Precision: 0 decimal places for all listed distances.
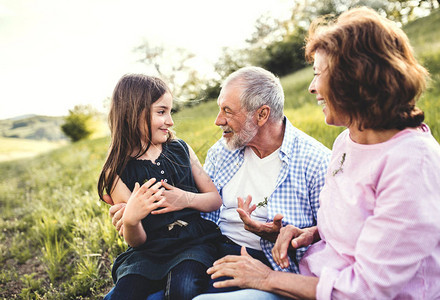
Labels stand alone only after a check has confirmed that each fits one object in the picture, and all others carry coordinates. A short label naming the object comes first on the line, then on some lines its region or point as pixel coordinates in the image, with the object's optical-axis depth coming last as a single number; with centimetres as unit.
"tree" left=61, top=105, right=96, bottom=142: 2677
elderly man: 218
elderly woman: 118
